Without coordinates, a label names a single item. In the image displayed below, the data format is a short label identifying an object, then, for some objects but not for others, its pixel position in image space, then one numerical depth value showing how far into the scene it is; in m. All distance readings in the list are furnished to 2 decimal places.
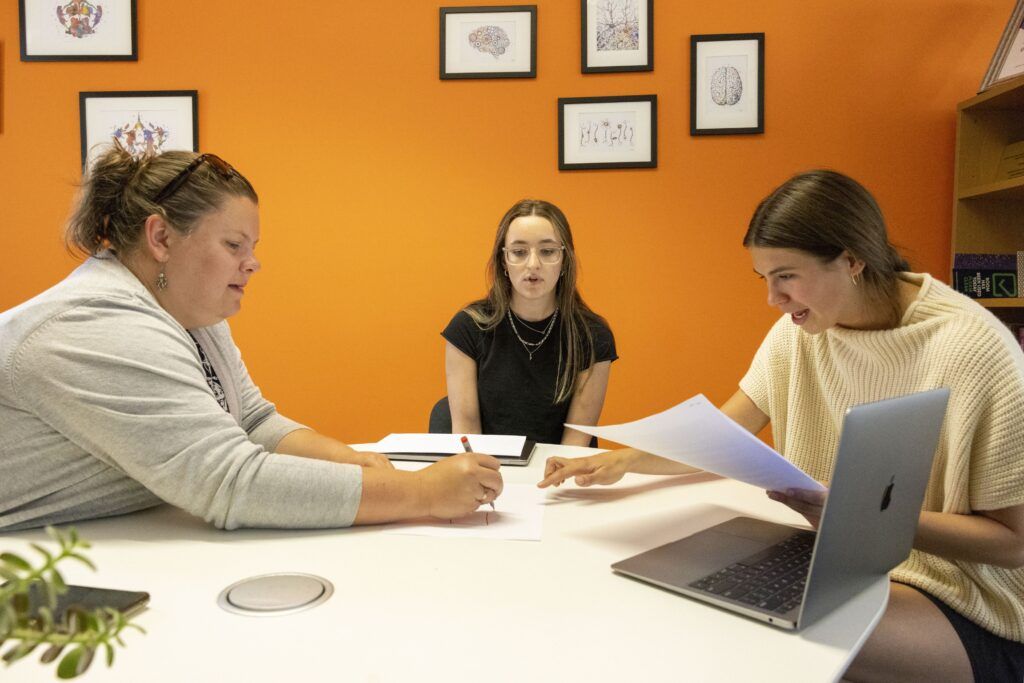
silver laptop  0.71
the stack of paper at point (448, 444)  1.52
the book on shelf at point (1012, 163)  2.34
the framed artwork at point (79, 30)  2.70
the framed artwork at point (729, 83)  2.60
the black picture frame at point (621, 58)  2.61
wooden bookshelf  2.45
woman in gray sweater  0.92
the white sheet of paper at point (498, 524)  1.01
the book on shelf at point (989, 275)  2.45
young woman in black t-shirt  2.08
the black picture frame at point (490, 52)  2.63
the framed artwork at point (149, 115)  2.73
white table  0.64
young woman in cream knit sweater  1.02
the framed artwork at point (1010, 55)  2.33
